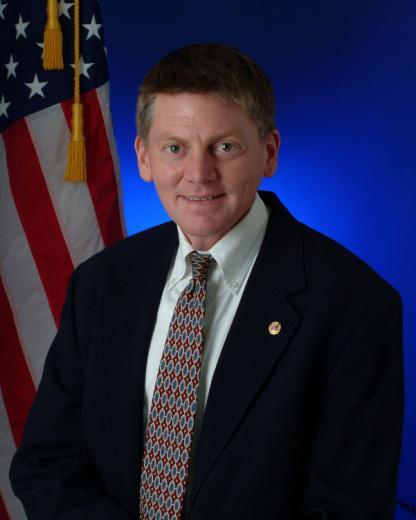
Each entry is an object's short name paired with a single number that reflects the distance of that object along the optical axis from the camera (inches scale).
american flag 99.2
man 58.4
